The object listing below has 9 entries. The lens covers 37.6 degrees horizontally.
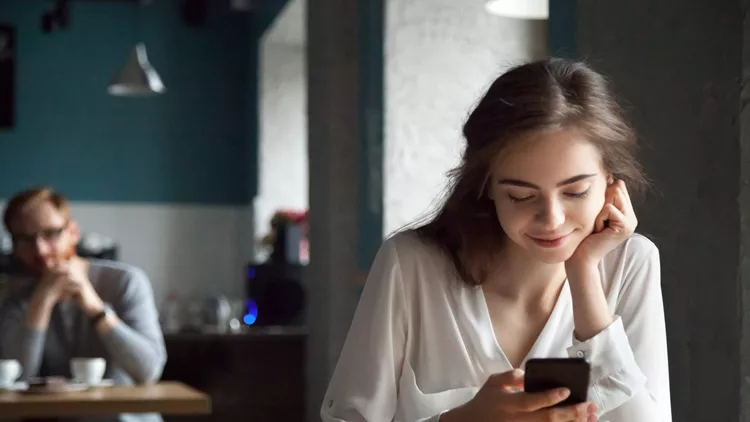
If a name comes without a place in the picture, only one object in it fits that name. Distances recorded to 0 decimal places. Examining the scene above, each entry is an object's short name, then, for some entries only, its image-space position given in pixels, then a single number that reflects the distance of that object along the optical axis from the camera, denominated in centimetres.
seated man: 350
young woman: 165
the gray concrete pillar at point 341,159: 406
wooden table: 293
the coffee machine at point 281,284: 655
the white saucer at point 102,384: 330
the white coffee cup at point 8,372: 324
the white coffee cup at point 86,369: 326
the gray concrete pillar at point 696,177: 189
